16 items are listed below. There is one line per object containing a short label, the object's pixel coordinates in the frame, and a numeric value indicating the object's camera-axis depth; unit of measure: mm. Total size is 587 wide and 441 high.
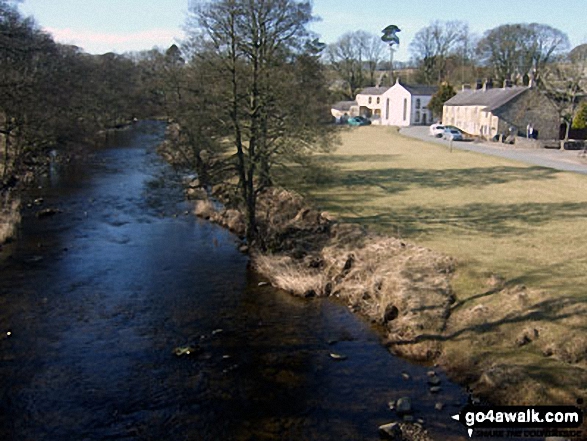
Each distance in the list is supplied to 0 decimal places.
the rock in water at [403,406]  10820
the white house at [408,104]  89562
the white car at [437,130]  64238
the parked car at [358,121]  88812
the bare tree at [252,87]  21844
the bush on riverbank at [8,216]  22641
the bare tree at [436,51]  112188
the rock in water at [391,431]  10062
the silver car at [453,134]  59938
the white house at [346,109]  103750
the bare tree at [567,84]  52250
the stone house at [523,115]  58219
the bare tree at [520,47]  89312
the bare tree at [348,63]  119625
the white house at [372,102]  98812
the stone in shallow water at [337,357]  13359
